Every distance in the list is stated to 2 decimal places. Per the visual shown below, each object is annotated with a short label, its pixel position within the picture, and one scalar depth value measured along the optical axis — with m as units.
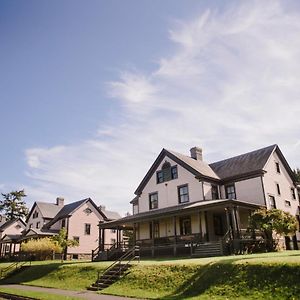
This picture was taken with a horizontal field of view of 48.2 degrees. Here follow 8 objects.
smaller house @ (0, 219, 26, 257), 59.48
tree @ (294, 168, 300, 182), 64.20
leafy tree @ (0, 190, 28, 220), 80.79
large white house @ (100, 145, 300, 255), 27.95
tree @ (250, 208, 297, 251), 24.00
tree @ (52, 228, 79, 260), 35.78
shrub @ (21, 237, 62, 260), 38.31
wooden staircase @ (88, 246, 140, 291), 19.30
